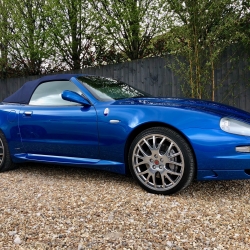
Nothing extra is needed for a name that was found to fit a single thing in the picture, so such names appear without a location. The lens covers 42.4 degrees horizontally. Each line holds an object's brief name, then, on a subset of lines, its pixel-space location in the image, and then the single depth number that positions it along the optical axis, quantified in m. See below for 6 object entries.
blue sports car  2.96
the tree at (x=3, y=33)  11.12
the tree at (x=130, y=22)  8.64
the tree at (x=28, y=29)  10.58
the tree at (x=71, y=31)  9.70
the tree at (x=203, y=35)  6.31
